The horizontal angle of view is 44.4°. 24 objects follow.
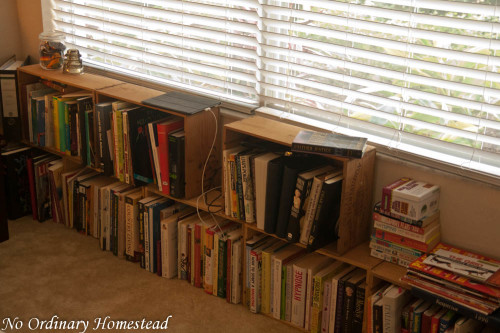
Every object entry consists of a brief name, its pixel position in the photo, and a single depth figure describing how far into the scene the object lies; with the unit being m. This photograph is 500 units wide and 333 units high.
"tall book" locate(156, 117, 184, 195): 2.88
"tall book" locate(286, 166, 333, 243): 2.46
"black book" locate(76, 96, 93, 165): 3.24
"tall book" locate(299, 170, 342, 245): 2.44
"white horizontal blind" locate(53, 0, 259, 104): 2.98
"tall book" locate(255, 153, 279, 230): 2.59
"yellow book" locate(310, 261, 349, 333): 2.58
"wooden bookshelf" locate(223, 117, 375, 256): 2.46
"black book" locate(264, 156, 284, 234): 2.54
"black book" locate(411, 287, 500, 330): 2.07
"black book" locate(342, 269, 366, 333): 2.50
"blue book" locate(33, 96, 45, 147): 3.45
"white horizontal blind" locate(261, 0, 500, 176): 2.29
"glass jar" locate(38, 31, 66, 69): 3.49
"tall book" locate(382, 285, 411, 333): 2.31
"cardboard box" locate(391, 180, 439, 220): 2.34
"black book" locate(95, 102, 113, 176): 3.11
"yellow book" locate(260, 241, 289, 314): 2.73
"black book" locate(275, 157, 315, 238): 2.49
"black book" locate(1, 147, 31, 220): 3.53
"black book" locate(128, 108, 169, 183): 3.01
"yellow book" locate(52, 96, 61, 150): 3.40
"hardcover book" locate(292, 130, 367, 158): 2.36
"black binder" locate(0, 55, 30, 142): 3.53
